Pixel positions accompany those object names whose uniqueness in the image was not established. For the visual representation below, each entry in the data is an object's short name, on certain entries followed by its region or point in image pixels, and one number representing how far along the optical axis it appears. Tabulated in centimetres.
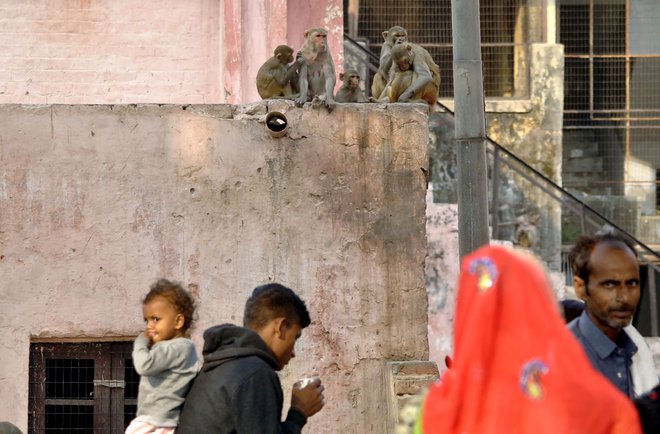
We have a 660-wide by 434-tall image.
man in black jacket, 835
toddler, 972
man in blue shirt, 789
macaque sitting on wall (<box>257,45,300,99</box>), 1659
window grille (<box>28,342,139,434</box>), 1548
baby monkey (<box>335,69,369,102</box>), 1762
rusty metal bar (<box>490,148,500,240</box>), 2467
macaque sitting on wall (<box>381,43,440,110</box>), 1845
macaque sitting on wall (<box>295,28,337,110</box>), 1643
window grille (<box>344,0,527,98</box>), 3424
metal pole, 1410
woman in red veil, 598
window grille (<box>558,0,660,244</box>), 3555
